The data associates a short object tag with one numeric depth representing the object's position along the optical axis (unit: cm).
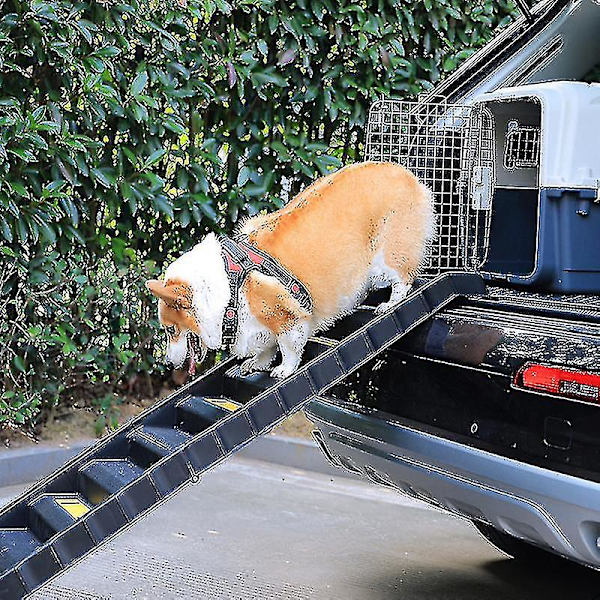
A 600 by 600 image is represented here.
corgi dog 623
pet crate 751
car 512
